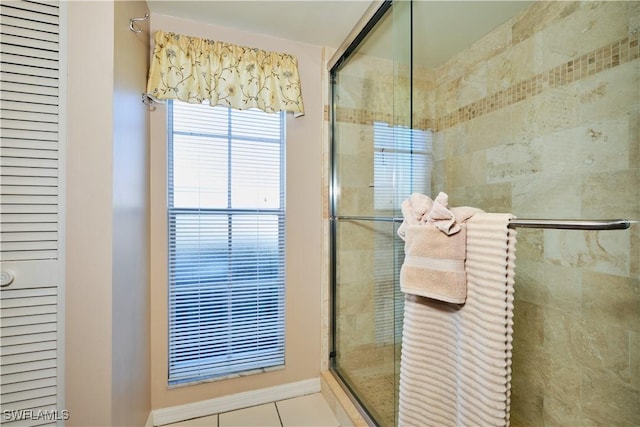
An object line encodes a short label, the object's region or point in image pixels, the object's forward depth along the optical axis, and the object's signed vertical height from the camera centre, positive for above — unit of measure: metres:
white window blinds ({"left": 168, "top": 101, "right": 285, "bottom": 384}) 1.66 -0.18
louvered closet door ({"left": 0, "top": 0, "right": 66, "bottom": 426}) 1.00 -0.02
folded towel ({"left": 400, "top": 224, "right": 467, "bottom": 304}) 0.87 -0.17
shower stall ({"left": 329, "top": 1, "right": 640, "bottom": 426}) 1.15 +0.22
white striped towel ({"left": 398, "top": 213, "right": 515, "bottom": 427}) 0.77 -0.41
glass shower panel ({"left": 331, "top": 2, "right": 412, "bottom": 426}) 1.37 +0.07
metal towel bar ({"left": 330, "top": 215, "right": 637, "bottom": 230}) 0.62 -0.03
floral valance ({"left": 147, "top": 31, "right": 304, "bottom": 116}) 1.54 +0.78
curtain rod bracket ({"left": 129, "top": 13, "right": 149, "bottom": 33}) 1.29 +0.84
